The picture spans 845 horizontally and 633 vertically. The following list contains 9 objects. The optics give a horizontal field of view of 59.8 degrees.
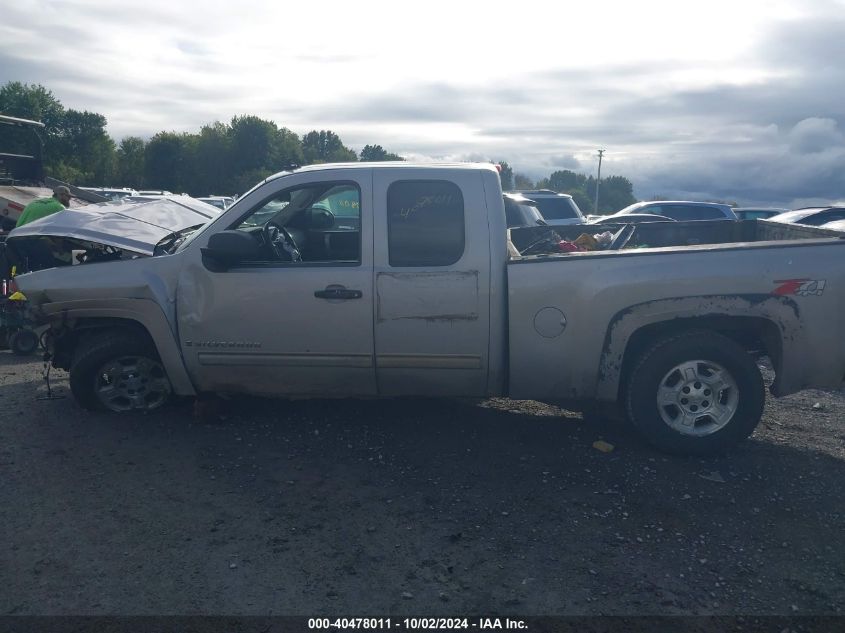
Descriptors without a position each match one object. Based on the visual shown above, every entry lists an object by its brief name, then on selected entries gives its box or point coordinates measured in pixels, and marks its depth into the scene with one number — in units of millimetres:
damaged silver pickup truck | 4824
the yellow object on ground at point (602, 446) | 5172
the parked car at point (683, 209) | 18266
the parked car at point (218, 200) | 22856
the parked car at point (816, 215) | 15781
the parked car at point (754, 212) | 22416
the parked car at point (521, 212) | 11977
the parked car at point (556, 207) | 16734
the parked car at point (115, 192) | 25406
